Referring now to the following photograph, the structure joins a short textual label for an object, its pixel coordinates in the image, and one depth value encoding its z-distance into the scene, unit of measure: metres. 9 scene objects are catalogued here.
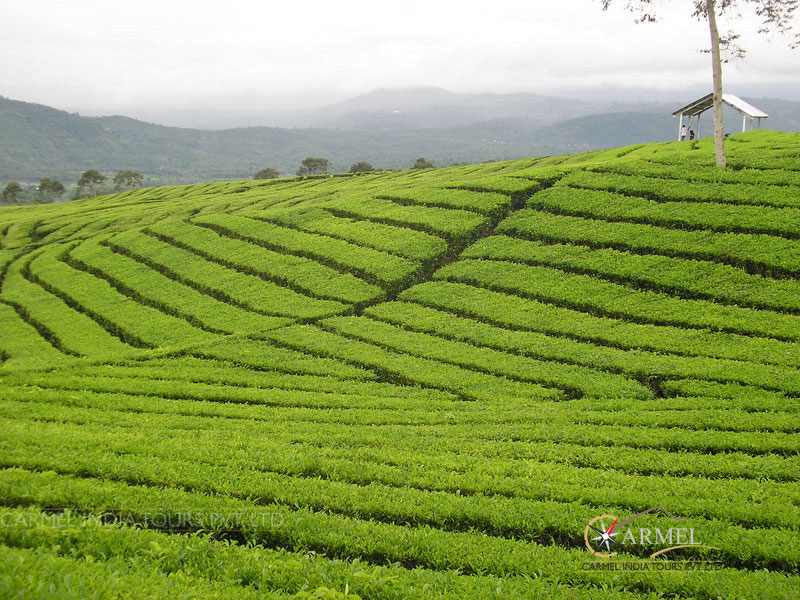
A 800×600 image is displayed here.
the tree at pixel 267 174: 118.01
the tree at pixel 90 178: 119.94
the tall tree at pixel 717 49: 30.05
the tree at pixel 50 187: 125.31
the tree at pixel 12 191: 118.81
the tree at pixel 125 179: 138.38
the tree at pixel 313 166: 120.12
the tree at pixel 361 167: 102.06
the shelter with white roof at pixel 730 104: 45.91
